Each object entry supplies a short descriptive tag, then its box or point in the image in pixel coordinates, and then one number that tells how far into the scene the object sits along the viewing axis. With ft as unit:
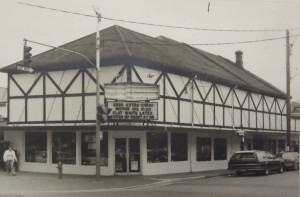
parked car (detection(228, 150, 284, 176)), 95.35
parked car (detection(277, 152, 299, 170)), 115.44
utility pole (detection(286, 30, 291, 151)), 123.13
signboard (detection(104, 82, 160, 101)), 86.94
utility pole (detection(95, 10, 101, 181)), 77.51
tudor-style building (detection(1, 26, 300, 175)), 91.97
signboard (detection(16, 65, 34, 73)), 69.93
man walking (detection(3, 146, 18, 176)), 93.66
